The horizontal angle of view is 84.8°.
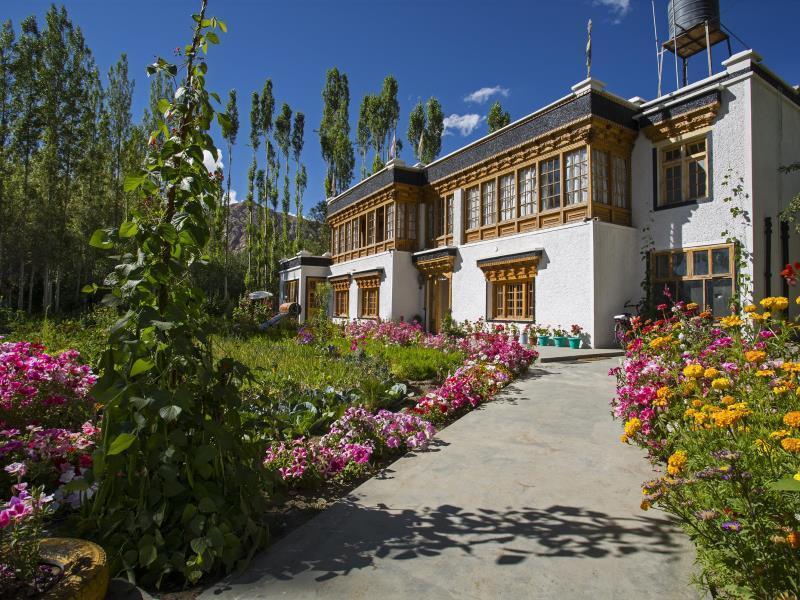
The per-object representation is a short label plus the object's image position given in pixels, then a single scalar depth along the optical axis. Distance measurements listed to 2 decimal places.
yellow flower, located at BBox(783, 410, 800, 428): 1.92
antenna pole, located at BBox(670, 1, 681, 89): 13.06
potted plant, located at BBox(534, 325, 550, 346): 11.57
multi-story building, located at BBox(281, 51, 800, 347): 9.69
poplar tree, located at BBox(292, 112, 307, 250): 36.06
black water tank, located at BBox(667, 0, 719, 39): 13.02
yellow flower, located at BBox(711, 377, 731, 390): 2.65
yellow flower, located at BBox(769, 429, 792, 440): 1.94
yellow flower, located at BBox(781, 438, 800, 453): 1.70
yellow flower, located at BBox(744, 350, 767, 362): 2.95
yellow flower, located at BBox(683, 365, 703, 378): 2.92
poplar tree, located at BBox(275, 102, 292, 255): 35.31
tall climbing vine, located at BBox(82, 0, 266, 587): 1.99
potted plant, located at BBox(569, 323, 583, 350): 10.88
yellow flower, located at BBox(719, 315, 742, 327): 3.89
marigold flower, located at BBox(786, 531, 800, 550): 1.47
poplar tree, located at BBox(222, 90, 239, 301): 32.78
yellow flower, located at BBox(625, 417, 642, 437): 2.61
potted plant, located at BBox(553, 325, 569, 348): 11.19
